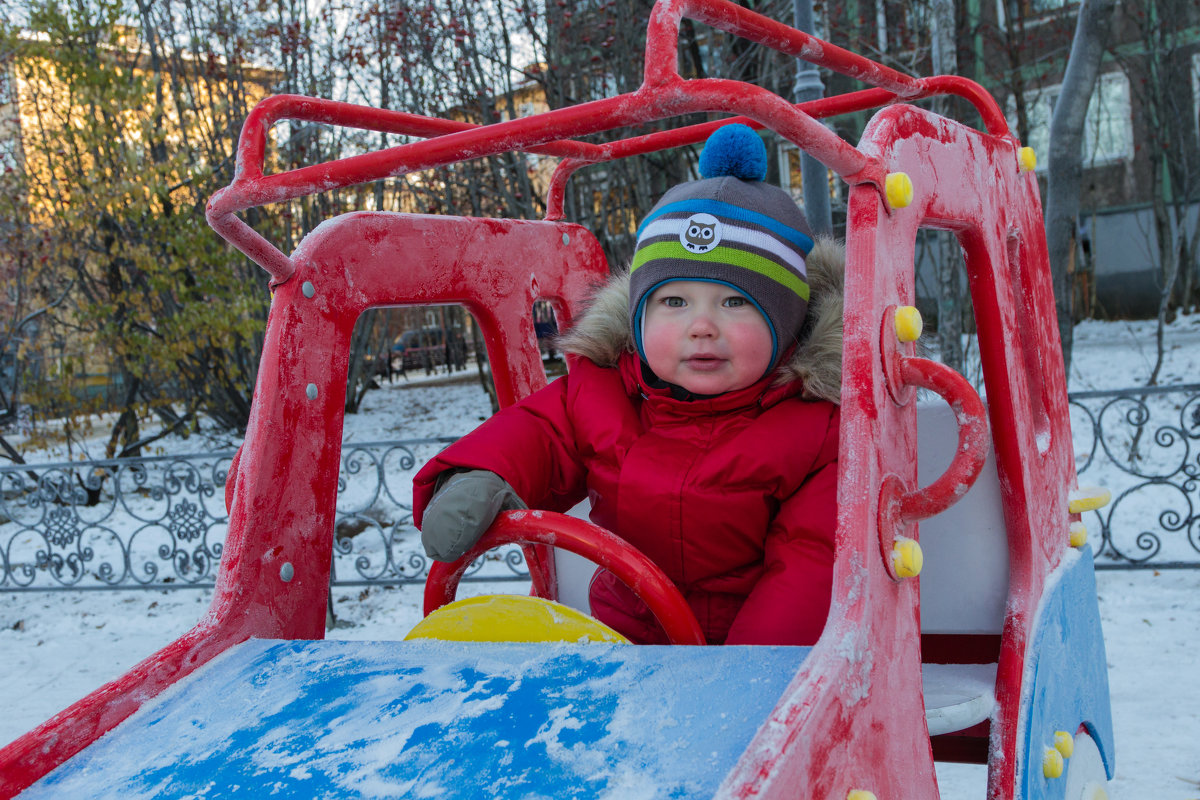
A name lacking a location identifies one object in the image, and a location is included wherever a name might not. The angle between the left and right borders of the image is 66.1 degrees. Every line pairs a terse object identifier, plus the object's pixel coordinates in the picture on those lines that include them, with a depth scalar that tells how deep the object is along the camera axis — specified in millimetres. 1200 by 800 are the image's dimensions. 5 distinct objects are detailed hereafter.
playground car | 966
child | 1571
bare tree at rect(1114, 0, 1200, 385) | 8367
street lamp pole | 3729
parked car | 18000
